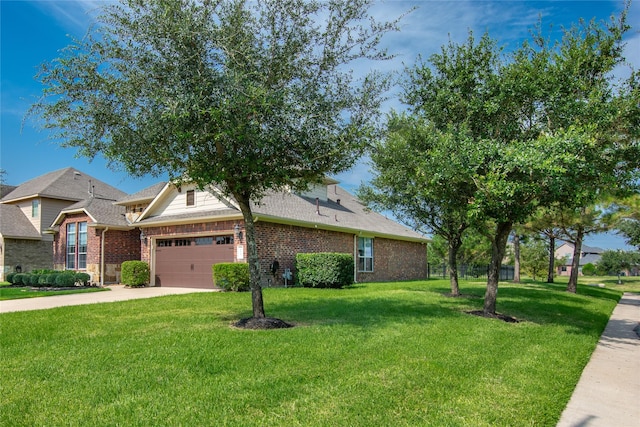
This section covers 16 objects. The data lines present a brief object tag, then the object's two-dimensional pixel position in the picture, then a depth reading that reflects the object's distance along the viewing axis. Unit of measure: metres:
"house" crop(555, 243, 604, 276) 76.44
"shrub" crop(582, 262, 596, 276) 58.74
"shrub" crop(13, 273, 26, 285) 19.86
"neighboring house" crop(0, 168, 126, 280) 25.19
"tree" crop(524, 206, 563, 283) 20.86
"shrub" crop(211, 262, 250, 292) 15.30
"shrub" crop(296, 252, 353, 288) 16.88
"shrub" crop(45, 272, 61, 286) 18.53
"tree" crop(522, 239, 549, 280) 35.81
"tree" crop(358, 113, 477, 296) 8.33
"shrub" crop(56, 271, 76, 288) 18.38
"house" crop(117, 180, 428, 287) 17.00
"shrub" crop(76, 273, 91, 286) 19.08
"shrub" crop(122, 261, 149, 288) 18.95
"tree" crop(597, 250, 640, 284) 55.94
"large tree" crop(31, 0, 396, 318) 7.35
